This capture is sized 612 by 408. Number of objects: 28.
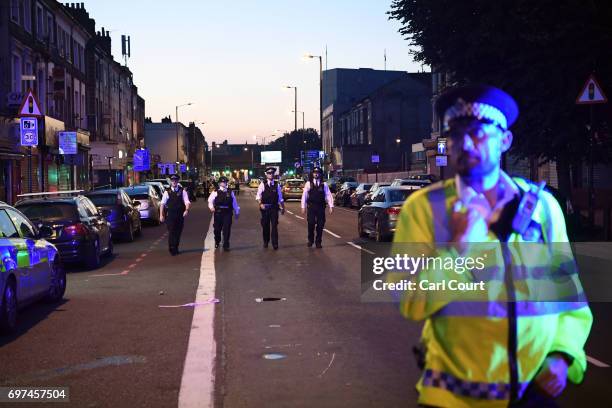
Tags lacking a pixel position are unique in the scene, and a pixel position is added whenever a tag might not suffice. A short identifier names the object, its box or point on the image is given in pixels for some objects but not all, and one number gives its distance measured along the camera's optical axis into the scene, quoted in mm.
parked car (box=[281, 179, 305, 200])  52875
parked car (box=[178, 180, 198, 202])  53978
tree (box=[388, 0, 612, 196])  18594
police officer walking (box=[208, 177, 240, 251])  17938
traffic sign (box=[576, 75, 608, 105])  16047
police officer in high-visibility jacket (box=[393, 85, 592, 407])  2578
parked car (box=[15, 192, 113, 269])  14531
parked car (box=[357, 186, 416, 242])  18969
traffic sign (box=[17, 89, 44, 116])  22109
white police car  8688
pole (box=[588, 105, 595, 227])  17778
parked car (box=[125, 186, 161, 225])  28375
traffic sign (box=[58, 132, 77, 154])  35919
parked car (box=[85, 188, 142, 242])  21188
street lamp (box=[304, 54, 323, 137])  59594
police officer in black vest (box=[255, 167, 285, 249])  18062
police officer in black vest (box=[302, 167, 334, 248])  18031
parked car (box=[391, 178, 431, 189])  25356
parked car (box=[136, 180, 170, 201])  35597
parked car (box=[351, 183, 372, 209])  40303
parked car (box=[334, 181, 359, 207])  45722
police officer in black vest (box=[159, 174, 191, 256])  17391
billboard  145625
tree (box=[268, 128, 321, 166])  145000
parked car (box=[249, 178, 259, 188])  105438
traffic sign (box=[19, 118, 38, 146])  22906
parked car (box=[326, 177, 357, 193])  60594
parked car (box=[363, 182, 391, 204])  34562
